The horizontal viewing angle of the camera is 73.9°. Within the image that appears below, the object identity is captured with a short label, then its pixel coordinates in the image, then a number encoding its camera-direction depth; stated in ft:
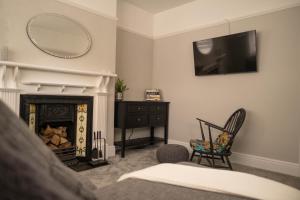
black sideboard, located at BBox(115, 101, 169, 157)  11.22
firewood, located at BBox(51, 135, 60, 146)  9.56
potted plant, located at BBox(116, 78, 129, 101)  12.16
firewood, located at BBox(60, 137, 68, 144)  9.77
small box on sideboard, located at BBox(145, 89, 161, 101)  14.08
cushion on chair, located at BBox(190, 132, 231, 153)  9.17
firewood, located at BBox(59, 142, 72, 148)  9.73
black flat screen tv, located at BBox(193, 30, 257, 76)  10.23
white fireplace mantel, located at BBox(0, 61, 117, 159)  8.01
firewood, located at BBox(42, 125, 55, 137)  9.51
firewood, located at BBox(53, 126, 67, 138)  9.78
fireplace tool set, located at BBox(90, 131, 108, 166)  9.92
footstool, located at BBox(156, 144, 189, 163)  9.45
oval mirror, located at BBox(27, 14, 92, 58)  8.79
